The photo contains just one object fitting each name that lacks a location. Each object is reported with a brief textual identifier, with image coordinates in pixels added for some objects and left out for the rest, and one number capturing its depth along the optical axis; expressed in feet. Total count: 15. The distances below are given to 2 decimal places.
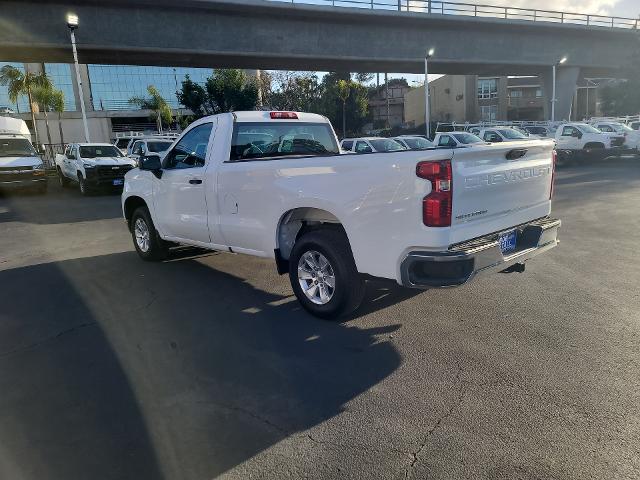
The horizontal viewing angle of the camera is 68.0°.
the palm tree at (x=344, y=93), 164.19
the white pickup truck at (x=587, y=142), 70.44
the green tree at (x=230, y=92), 127.95
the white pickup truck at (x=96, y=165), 54.95
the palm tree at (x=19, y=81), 97.25
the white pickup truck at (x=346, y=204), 12.14
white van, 54.24
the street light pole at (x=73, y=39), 66.64
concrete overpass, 79.97
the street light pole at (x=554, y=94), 119.79
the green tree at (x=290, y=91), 157.58
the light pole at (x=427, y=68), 103.52
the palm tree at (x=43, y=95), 103.32
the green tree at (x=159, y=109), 161.10
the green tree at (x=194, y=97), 128.36
